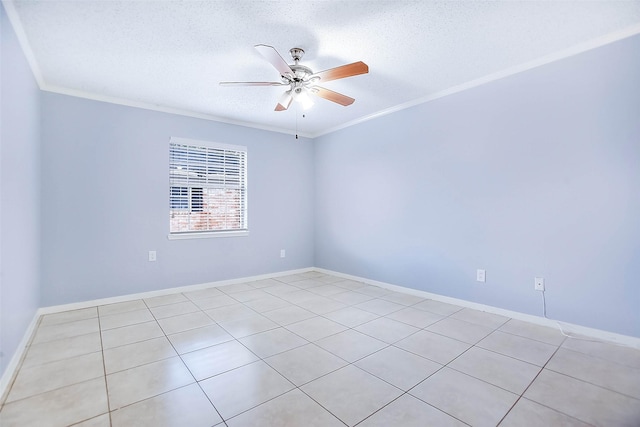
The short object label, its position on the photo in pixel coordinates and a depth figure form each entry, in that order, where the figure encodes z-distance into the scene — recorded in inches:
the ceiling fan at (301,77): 82.7
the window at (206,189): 149.7
